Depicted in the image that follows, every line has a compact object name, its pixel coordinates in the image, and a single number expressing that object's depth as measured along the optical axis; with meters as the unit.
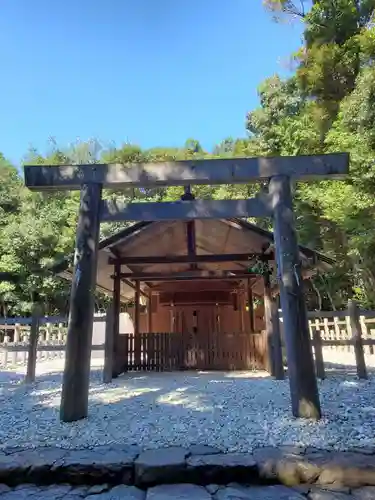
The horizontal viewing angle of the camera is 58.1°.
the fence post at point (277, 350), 7.78
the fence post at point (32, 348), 8.13
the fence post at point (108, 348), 7.79
